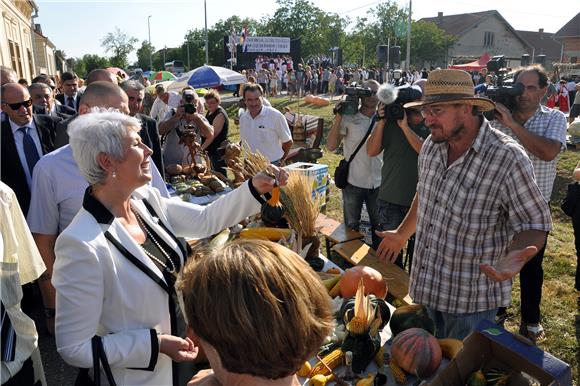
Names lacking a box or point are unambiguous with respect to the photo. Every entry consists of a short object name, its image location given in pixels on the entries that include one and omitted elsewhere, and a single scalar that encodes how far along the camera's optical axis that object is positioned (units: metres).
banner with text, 34.22
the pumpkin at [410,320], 2.02
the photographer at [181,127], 4.96
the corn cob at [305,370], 1.86
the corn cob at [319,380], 1.77
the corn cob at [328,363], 1.86
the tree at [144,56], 74.38
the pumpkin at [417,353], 1.74
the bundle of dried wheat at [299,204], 2.92
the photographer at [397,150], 3.49
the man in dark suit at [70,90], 6.80
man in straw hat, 2.01
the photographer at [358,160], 4.28
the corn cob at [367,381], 1.75
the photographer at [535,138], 3.06
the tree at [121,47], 67.44
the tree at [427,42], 49.28
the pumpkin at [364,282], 2.37
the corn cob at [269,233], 3.00
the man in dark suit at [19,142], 3.48
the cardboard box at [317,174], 4.36
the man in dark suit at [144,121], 3.54
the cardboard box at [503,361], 1.39
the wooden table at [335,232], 4.02
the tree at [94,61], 58.10
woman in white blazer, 1.48
